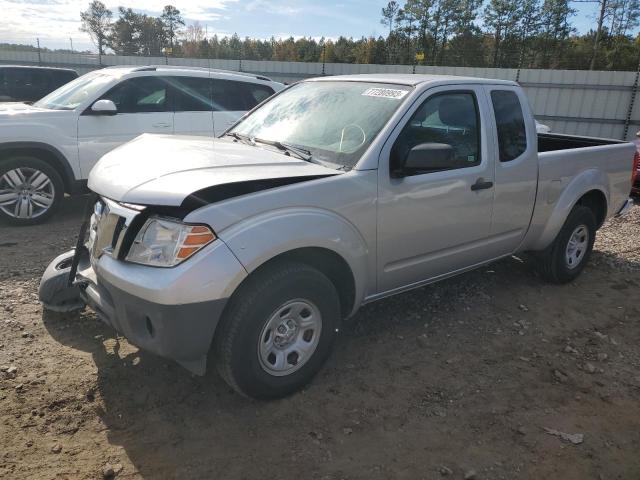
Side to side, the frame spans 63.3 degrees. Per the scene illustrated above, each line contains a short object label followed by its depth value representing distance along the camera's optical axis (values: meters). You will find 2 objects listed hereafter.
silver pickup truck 2.65
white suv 6.14
